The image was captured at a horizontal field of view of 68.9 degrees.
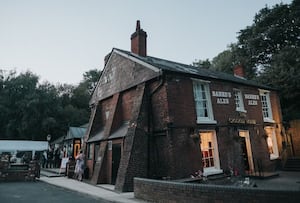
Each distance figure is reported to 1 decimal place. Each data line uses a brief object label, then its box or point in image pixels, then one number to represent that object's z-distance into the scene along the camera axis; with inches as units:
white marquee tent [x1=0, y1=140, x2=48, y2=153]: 1016.8
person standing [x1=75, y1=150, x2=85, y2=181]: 571.9
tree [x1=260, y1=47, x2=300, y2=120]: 804.0
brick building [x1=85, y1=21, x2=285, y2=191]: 422.9
